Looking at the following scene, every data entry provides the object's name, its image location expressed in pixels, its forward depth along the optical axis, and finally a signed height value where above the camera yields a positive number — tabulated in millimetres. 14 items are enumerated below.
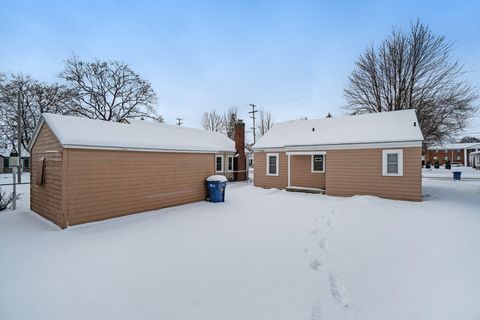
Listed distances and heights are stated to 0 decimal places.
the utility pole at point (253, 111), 36572 +8045
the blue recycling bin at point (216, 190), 10117 -1256
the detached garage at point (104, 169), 6531 -267
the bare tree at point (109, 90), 24312 +7892
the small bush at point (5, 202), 8648 -1585
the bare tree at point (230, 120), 41475 +7635
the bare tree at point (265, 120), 42625 +7586
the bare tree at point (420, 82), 16453 +6292
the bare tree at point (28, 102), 24125 +6400
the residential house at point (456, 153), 50438 +1976
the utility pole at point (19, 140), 14352 +1282
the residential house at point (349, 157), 10734 +268
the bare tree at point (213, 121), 44844 +7831
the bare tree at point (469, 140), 74512 +7126
